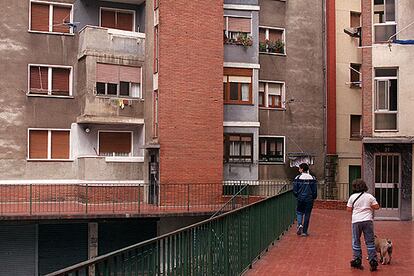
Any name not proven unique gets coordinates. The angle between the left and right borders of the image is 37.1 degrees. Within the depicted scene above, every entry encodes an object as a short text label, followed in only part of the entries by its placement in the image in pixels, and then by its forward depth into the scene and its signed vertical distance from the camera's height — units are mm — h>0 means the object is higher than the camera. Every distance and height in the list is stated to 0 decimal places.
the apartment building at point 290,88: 30719 +3176
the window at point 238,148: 28891 +68
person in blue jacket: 15125 -1015
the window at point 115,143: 28297 +274
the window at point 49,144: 27453 +206
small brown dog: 11156 -1772
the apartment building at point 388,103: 22172 +1722
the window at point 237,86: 29000 +3032
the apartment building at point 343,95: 32781 +2943
